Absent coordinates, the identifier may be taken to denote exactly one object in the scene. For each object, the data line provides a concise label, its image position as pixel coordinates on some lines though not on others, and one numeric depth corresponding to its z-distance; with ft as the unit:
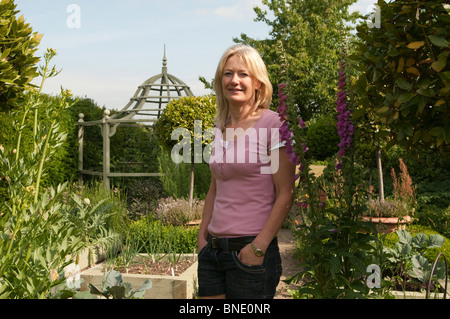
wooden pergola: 30.63
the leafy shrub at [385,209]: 21.02
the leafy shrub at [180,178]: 26.35
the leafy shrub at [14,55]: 9.56
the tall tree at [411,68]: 6.53
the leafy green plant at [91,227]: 16.31
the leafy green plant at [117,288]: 5.74
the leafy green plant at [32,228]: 6.04
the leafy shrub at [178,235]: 19.24
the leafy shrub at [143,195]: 24.47
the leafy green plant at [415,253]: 10.62
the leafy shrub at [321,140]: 43.37
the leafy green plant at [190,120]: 23.17
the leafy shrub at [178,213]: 21.54
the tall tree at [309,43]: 63.67
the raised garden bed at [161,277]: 14.26
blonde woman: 6.87
